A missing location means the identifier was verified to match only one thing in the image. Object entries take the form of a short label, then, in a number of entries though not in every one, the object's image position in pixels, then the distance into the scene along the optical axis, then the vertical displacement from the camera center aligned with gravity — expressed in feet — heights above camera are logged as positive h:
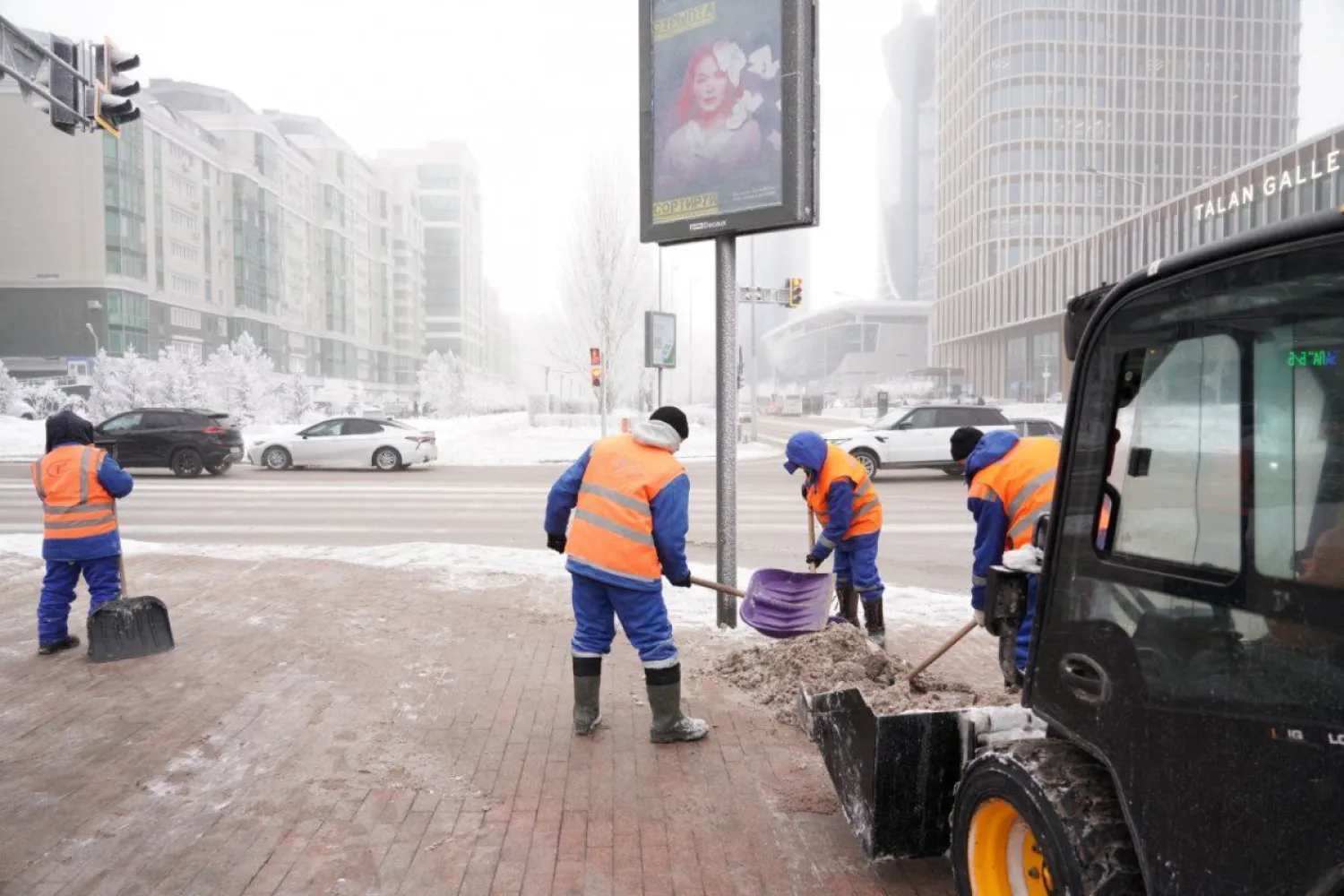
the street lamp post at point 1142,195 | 268.62 +61.19
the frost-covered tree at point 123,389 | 128.67 +2.78
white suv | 68.54 -2.10
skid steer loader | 5.68 -1.38
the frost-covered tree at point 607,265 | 134.72 +20.64
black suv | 68.28 -2.09
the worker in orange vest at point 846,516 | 20.49 -2.33
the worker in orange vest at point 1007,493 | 14.19 -1.24
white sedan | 76.28 -2.99
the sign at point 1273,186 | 146.37 +36.92
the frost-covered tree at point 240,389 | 145.48 +3.15
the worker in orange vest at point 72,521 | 19.80 -2.32
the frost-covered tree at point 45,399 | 137.49 +1.56
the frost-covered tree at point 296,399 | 159.53 +1.77
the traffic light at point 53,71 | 34.91 +12.57
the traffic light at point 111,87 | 36.09 +12.19
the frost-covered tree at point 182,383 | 130.21 +3.75
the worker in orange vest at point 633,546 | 14.34 -2.04
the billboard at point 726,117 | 20.07 +6.40
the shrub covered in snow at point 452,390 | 207.62 +4.53
